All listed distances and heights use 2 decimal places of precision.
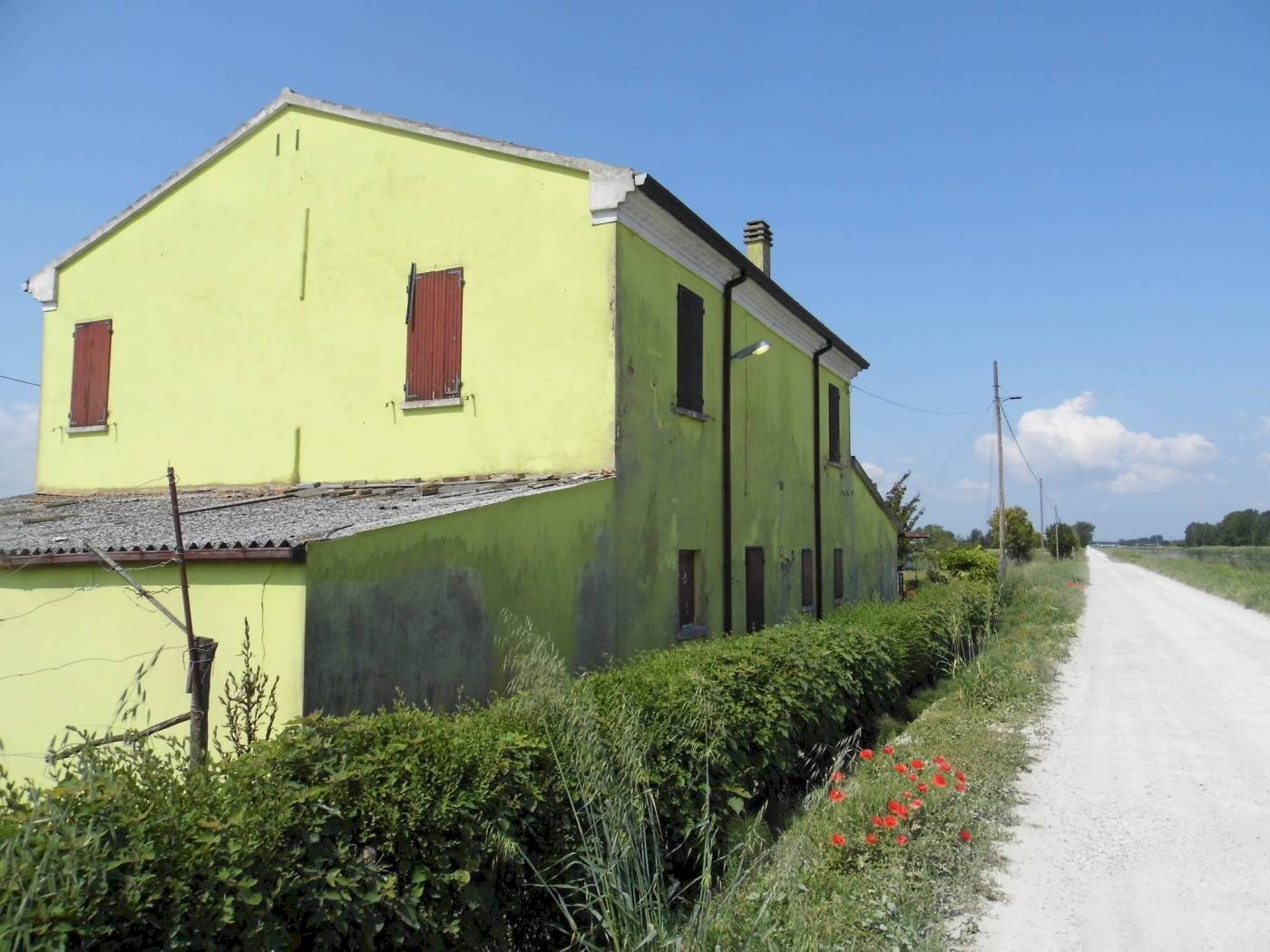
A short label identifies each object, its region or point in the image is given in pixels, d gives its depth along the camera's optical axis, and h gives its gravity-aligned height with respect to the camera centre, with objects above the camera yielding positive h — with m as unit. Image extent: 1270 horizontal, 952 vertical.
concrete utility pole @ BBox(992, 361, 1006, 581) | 30.88 +2.27
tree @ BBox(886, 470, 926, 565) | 34.75 +1.93
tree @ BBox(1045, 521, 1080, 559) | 86.00 +1.67
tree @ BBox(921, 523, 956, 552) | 48.47 +1.06
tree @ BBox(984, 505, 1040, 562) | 60.28 +1.44
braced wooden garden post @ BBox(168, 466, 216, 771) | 5.37 -0.77
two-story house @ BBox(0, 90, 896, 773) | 6.84 +1.67
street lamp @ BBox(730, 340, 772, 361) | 11.91 +2.74
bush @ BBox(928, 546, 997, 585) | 29.16 -0.31
